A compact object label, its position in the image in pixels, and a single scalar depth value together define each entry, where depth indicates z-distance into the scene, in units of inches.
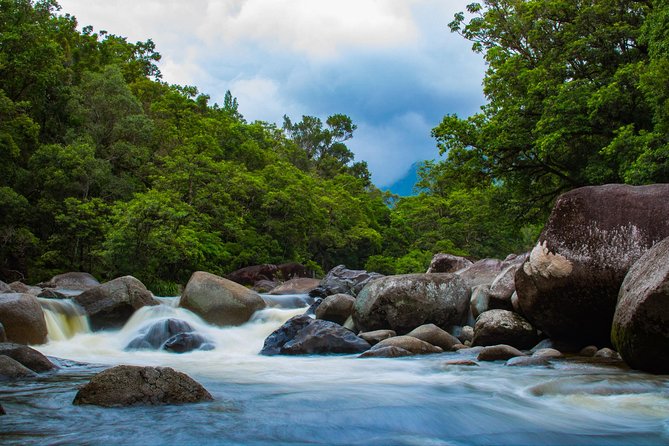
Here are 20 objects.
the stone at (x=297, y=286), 793.6
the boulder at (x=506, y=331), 410.6
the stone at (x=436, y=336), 433.4
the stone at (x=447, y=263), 689.0
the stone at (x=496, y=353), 360.8
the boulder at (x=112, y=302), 507.2
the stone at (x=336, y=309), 541.3
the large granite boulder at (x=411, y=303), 478.9
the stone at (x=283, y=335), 450.7
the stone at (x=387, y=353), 393.4
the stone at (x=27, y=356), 292.8
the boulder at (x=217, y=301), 553.3
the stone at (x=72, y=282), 753.7
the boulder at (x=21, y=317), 402.9
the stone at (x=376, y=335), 449.1
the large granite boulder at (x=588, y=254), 332.2
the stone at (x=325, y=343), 430.0
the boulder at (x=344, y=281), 741.9
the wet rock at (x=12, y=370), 265.9
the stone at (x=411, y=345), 406.6
